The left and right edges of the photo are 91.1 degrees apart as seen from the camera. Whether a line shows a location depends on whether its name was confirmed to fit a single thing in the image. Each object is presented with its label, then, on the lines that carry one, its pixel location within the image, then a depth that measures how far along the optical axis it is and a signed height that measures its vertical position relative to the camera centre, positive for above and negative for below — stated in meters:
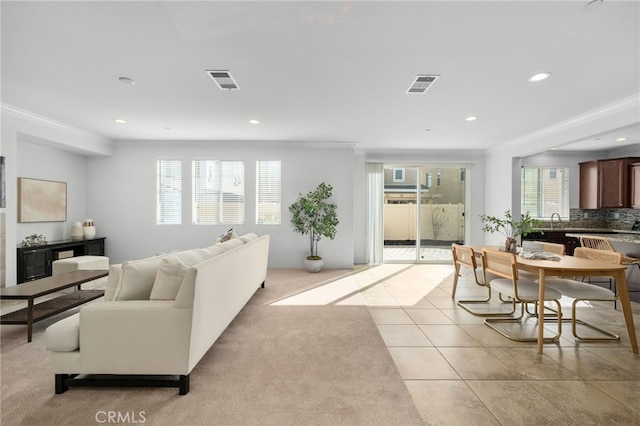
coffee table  2.92 -0.94
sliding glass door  7.49 +0.22
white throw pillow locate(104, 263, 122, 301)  2.31 -0.53
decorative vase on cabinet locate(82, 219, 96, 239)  6.08 -0.36
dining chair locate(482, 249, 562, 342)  3.04 -0.75
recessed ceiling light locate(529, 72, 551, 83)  3.18 +1.42
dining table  2.83 -0.55
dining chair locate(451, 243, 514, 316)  3.84 -0.75
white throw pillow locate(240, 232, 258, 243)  4.21 -0.36
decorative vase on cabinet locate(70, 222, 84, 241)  5.93 -0.41
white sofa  2.11 -0.84
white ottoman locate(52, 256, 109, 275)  4.72 -0.82
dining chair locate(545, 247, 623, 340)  3.07 -0.76
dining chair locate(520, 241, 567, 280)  3.83 -0.46
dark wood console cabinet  4.75 -0.74
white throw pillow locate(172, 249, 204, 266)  2.49 -0.38
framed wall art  5.18 +0.17
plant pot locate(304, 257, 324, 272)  6.17 -1.02
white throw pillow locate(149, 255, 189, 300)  2.25 -0.51
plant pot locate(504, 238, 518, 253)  3.86 -0.38
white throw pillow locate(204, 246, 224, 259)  2.93 -0.39
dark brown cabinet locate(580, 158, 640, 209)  6.29 +0.65
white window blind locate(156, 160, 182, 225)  6.68 +0.43
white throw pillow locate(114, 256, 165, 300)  2.29 -0.51
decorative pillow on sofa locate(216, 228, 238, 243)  4.44 -0.36
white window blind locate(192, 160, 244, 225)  6.73 +0.43
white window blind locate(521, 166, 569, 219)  7.10 +0.48
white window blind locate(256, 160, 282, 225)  6.73 +0.47
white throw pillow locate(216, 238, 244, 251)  3.39 -0.37
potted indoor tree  6.25 -0.12
